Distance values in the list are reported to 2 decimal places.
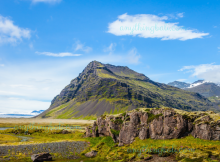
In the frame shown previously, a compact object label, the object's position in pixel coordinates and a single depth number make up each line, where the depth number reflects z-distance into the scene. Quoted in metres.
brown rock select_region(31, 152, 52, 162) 56.62
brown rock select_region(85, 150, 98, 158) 63.90
